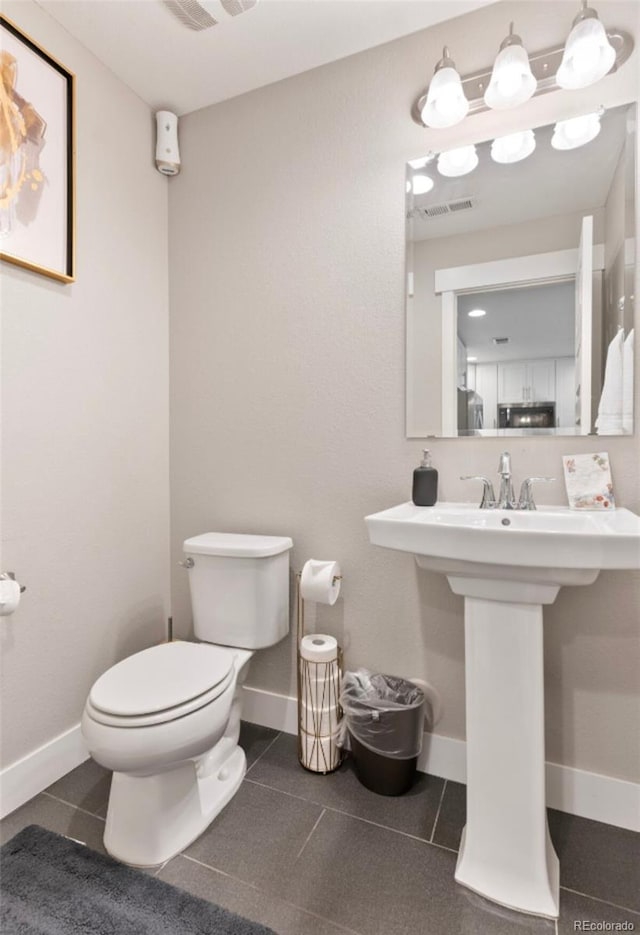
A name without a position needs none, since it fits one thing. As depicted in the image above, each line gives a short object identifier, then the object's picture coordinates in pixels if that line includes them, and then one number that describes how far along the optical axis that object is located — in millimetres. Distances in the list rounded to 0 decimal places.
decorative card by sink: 1308
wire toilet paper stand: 1526
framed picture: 1352
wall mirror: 1325
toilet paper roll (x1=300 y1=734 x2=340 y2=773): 1525
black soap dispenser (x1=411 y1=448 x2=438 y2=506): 1448
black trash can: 1393
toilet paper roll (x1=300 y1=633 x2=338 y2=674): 1525
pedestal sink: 1045
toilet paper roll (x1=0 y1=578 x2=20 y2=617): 1250
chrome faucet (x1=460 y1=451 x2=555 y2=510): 1356
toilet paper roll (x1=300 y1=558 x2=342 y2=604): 1510
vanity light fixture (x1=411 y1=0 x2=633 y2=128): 1229
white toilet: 1110
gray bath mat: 1011
